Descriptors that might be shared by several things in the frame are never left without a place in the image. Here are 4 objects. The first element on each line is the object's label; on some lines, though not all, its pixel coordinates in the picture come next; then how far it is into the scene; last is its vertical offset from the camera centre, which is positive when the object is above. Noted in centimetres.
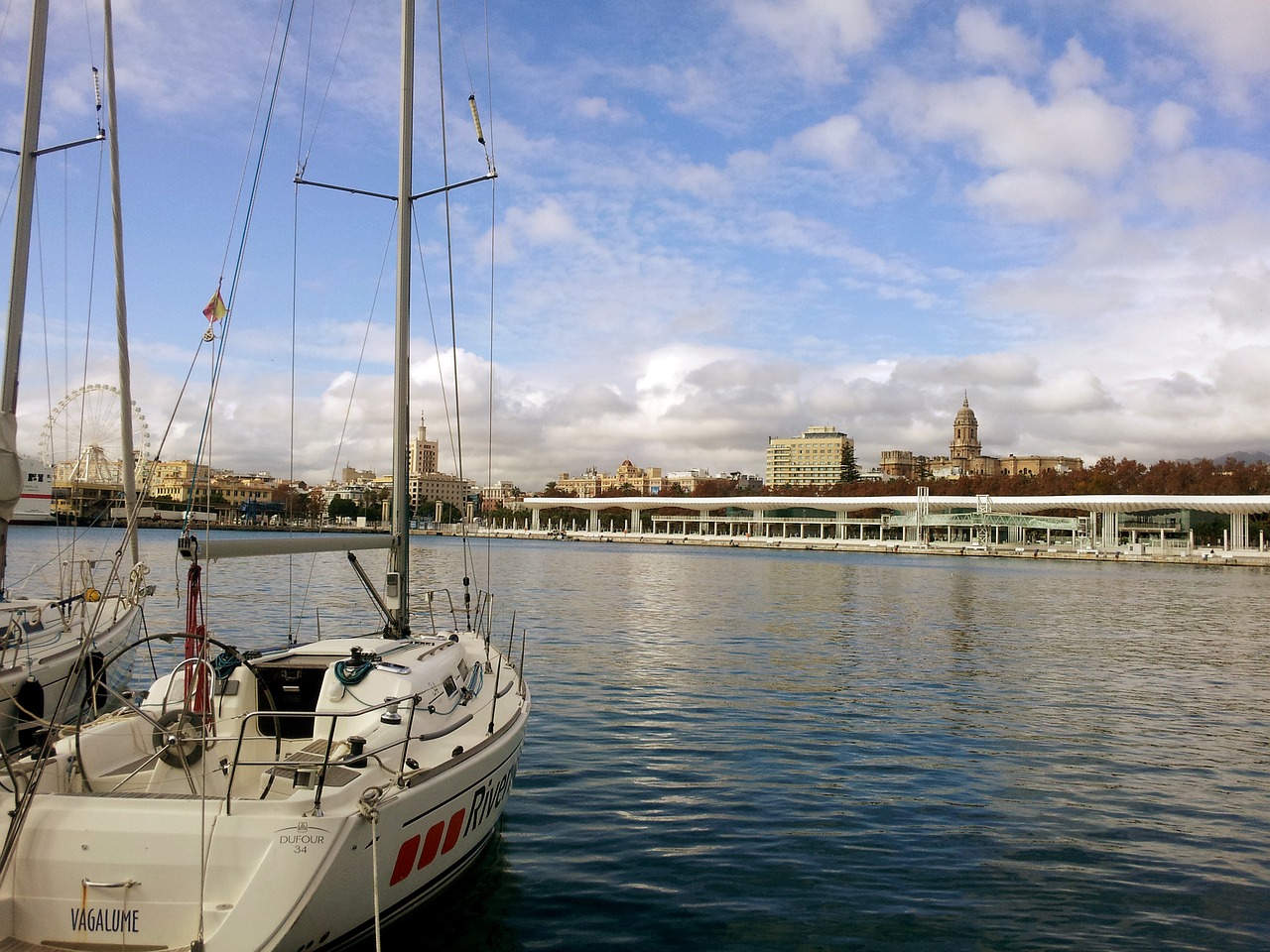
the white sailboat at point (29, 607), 842 -165
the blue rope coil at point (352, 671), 801 -159
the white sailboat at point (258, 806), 558 -220
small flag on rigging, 1080 +231
